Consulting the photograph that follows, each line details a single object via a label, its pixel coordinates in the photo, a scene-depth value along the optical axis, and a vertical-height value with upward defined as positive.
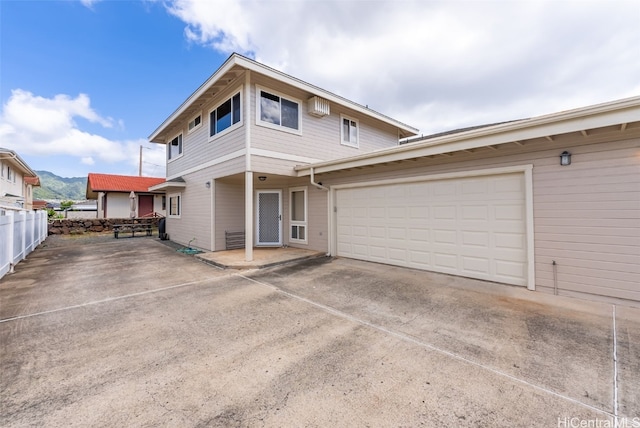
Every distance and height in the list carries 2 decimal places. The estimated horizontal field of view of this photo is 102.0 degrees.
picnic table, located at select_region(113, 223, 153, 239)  13.94 -0.45
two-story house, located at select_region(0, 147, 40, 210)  13.02 +2.85
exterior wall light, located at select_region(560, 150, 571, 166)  4.50 +1.03
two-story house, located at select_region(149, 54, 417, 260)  7.41 +2.43
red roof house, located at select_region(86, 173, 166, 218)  20.30 +2.01
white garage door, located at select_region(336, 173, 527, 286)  5.16 -0.18
